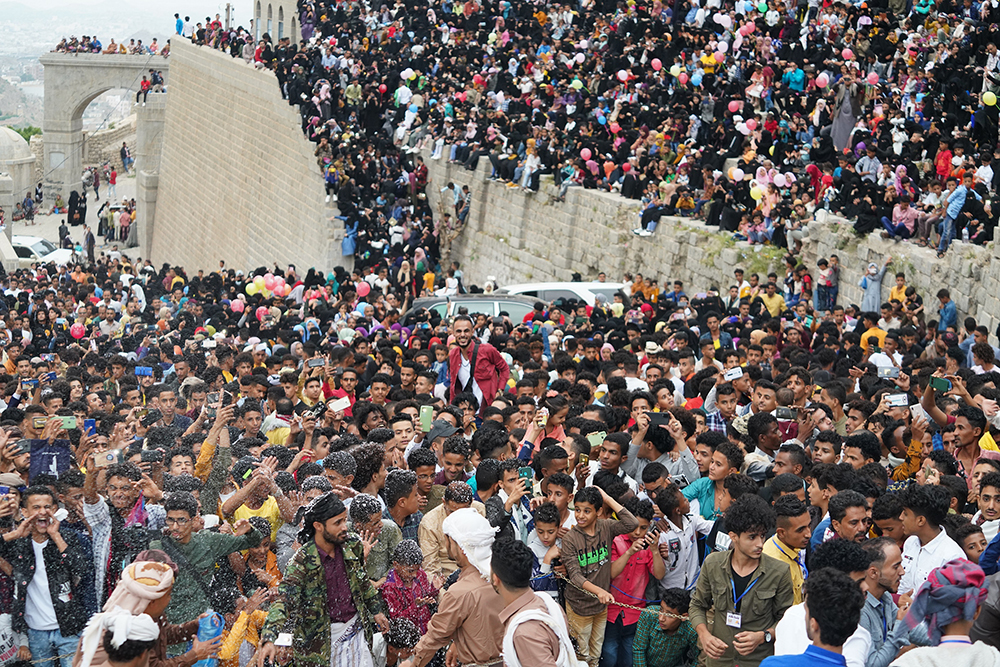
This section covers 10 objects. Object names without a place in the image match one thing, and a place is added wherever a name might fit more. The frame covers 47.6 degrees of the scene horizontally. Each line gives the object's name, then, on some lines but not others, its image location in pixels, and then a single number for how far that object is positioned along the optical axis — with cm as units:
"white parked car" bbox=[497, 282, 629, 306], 1784
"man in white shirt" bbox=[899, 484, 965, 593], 555
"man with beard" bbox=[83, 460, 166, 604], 634
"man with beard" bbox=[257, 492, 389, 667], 520
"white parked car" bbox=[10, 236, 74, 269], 3166
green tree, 6856
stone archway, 4712
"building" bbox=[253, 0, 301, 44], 4341
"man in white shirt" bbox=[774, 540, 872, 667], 473
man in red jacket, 1084
